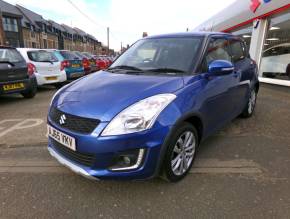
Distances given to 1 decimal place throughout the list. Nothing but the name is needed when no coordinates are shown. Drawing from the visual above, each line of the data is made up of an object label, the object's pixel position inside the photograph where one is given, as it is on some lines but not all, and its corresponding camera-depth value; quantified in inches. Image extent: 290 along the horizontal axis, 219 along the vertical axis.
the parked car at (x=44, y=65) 318.8
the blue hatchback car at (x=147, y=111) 85.4
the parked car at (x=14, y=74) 246.2
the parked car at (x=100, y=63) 617.3
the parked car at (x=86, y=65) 485.4
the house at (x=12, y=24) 1558.8
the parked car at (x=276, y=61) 378.9
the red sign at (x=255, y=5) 413.4
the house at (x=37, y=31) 1815.9
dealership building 372.8
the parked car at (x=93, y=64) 549.7
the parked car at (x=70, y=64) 381.1
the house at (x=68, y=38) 2490.2
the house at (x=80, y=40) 2734.0
